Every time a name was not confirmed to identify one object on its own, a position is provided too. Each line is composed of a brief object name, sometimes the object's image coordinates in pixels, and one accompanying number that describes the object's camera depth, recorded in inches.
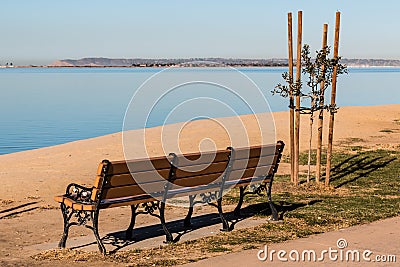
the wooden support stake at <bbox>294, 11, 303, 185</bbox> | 480.7
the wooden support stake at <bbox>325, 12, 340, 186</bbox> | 471.2
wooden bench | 309.4
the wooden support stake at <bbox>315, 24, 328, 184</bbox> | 475.8
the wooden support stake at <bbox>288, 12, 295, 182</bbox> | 487.2
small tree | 476.7
